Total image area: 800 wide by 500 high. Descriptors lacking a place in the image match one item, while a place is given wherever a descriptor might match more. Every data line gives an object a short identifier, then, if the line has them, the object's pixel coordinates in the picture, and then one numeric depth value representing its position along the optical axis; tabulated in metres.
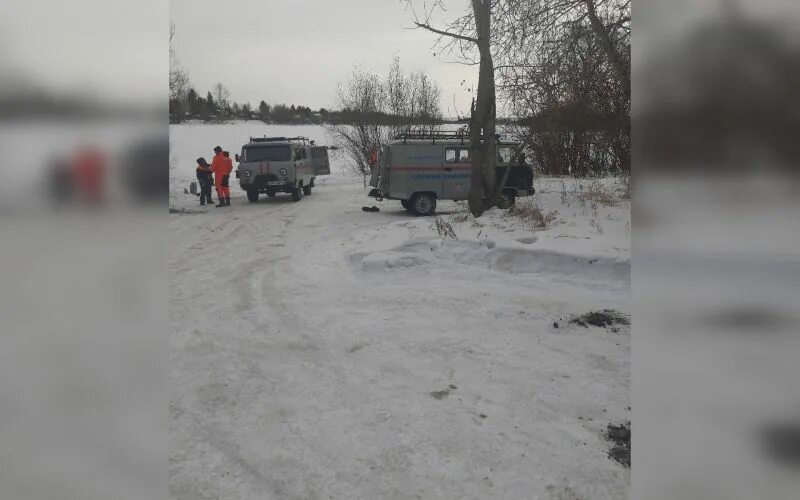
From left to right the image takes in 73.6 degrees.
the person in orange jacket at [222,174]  16.33
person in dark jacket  16.78
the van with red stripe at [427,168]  14.44
